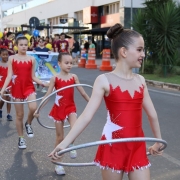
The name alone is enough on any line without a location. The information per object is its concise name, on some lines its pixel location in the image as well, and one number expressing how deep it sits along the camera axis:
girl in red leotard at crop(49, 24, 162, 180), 3.02
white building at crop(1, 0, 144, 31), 36.12
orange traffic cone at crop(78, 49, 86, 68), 24.98
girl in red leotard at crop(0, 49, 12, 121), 8.39
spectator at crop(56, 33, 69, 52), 19.17
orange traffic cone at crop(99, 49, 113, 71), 21.65
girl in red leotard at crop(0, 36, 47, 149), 6.35
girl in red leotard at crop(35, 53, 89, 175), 5.28
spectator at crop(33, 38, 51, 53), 14.25
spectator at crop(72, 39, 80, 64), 28.33
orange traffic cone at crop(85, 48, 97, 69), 23.53
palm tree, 16.53
